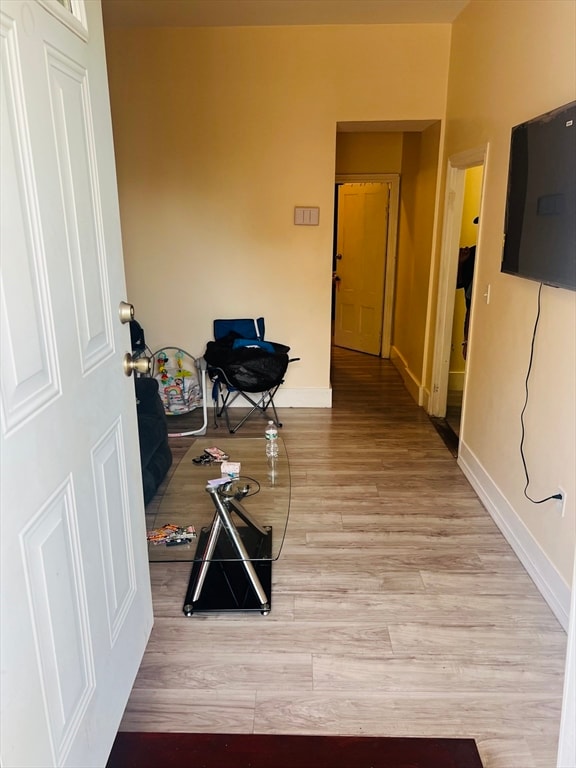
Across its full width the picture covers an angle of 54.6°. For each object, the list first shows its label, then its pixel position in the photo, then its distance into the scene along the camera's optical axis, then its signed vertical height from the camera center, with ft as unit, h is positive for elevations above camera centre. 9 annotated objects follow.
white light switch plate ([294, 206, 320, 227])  14.23 +0.07
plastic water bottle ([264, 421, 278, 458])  9.26 -3.70
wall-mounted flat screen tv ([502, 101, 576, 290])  6.81 +0.23
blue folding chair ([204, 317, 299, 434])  13.16 -3.34
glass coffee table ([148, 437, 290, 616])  7.29 -4.13
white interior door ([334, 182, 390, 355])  20.02 -1.65
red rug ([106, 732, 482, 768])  5.18 -4.86
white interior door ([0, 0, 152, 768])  3.19 -1.21
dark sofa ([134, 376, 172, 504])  9.47 -3.71
